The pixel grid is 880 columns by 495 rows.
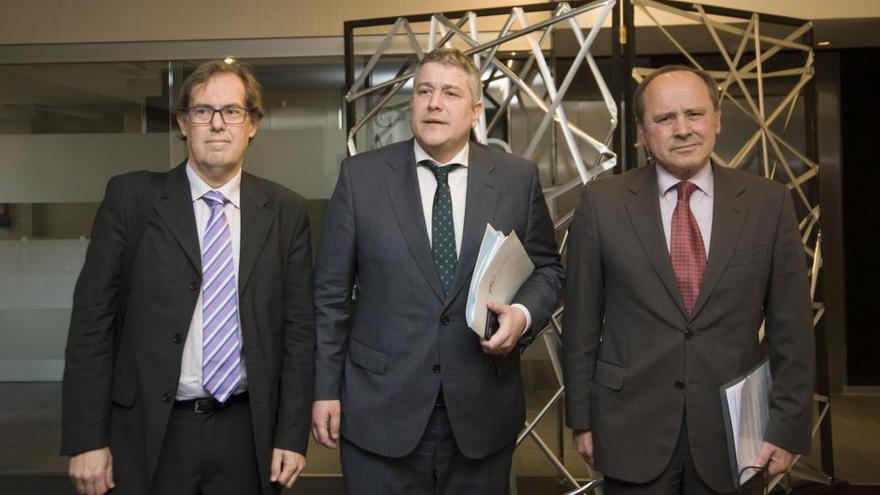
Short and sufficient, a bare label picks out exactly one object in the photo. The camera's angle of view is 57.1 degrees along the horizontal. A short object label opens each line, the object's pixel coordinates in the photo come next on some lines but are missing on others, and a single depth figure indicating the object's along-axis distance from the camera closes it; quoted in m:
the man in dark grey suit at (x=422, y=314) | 1.94
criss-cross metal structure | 3.38
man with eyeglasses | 1.85
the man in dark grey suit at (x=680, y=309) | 1.90
